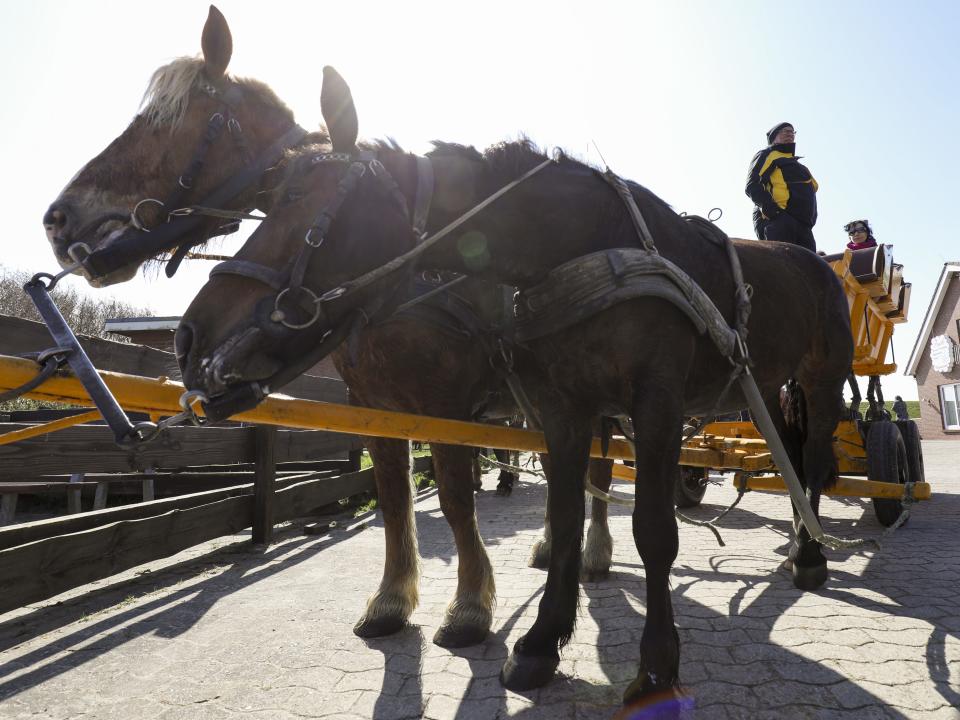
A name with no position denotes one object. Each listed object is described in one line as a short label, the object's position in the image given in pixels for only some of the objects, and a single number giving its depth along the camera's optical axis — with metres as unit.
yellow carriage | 4.65
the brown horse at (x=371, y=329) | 2.54
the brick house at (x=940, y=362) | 25.52
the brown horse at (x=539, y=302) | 1.73
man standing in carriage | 4.79
